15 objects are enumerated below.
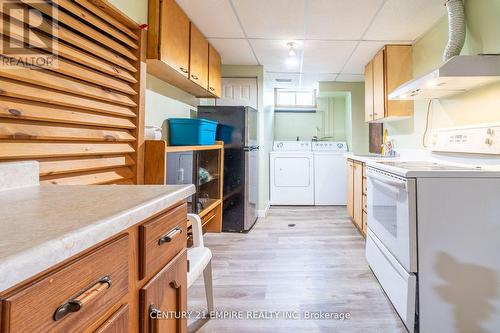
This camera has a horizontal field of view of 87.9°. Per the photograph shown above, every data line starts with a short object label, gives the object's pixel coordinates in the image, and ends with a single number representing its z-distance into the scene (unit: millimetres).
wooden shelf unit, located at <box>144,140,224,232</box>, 1566
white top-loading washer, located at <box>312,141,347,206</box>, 4434
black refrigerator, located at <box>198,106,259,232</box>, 2984
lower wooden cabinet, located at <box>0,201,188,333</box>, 371
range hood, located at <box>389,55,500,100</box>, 1532
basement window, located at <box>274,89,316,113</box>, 5117
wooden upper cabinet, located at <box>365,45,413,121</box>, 2705
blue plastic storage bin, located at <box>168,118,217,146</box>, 2127
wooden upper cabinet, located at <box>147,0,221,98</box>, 1720
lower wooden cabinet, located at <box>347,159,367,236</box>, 2754
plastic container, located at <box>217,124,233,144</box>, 2996
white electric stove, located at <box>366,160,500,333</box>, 1322
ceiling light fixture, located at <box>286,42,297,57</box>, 2762
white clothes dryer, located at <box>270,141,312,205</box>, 4445
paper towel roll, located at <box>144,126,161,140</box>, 1657
